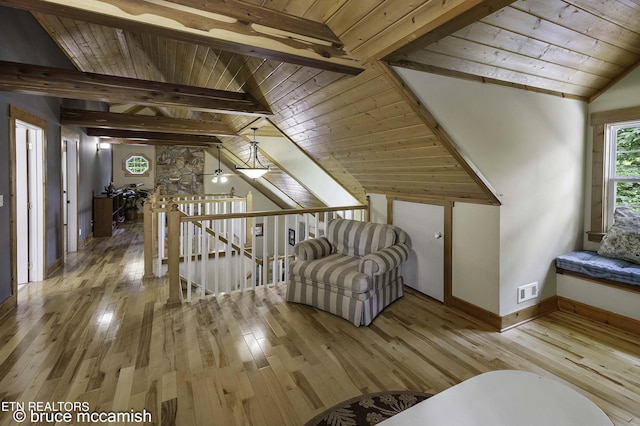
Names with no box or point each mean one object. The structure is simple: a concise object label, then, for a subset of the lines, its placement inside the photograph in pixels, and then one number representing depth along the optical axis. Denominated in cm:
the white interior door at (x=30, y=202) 357
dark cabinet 653
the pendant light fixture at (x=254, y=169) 420
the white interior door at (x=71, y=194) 518
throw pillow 271
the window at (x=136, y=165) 915
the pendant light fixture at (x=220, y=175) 691
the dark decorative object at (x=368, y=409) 162
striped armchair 266
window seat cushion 253
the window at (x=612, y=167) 293
